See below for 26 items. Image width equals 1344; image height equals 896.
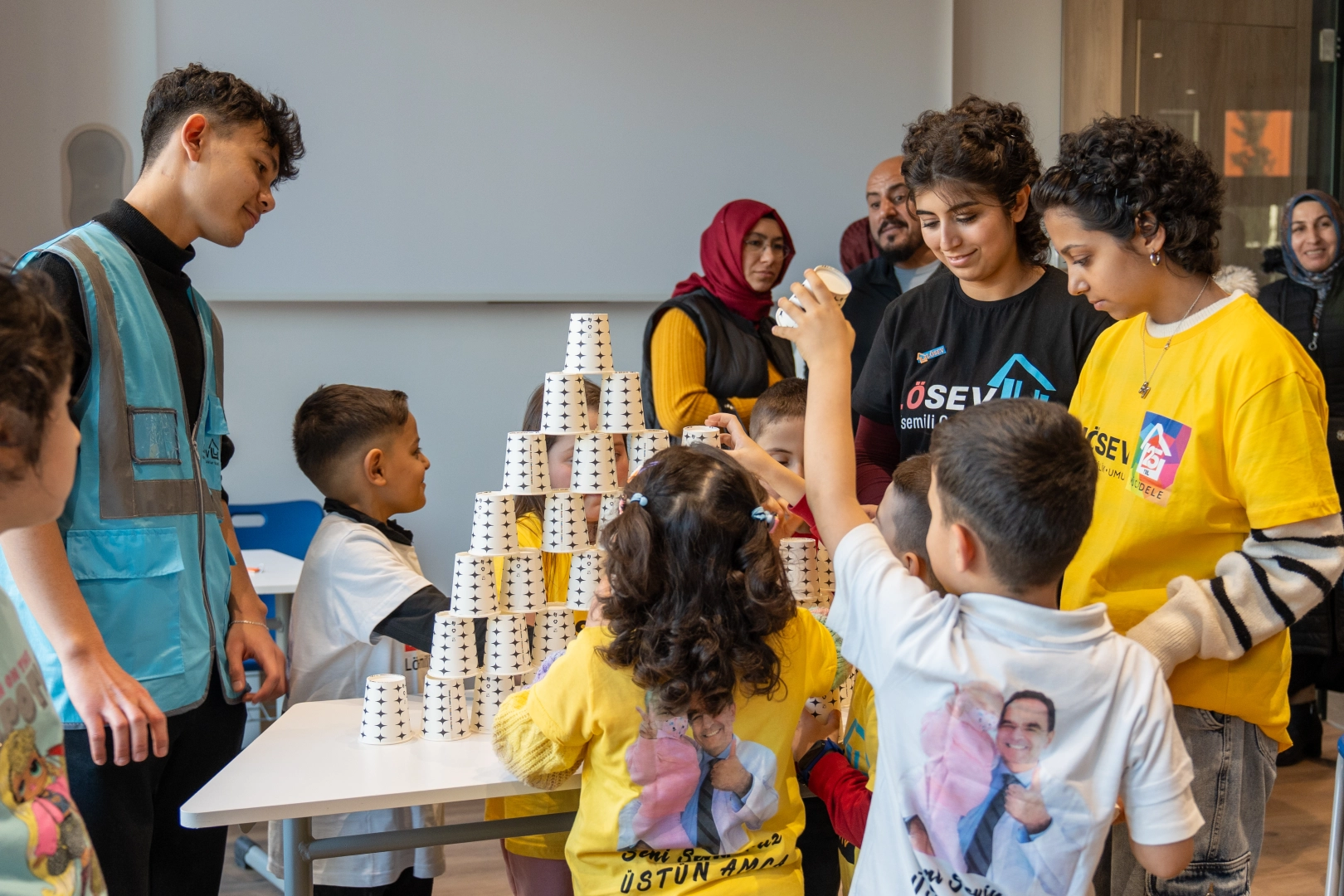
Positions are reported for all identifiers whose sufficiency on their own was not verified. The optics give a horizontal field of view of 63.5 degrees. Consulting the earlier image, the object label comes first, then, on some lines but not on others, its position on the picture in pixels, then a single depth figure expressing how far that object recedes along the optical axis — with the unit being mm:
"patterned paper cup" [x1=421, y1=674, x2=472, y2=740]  1672
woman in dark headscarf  3781
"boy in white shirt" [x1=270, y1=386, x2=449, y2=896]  1922
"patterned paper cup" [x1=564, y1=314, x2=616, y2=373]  1939
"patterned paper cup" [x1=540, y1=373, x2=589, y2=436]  1875
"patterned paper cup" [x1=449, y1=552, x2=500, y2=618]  1699
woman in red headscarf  3131
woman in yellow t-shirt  1303
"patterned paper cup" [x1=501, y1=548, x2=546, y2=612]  1749
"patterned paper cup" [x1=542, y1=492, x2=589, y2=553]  1808
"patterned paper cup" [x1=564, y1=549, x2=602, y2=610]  1795
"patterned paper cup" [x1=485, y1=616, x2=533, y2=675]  1716
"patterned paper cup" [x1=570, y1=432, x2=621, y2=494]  1841
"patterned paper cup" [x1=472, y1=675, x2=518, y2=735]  1702
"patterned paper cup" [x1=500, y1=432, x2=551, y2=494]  1824
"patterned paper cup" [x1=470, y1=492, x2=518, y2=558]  1777
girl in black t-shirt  1697
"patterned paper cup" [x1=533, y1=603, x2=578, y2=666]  1766
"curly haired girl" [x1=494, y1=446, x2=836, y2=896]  1385
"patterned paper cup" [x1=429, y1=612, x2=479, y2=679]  1690
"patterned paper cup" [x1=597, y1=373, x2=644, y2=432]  1909
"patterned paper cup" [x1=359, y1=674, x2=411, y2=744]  1646
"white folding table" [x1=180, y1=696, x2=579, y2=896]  1425
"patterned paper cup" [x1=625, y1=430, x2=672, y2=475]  1856
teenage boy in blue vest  1400
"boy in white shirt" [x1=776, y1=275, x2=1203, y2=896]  1133
